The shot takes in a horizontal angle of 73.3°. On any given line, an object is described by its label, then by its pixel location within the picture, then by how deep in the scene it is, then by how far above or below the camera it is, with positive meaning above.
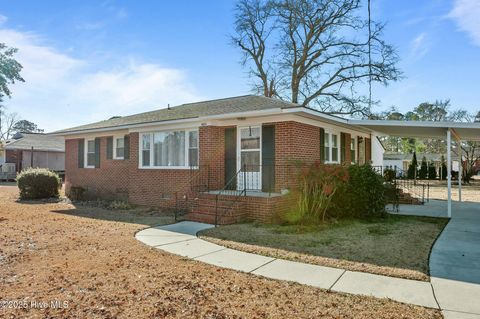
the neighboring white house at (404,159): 43.78 +1.25
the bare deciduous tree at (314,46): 26.25 +10.30
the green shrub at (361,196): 9.60 -0.85
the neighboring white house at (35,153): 32.56 +1.58
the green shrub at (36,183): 14.97 -0.76
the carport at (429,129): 10.46 +1.42
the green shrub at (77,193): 15.10 -1.20
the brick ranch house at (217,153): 9.92 +0.55
